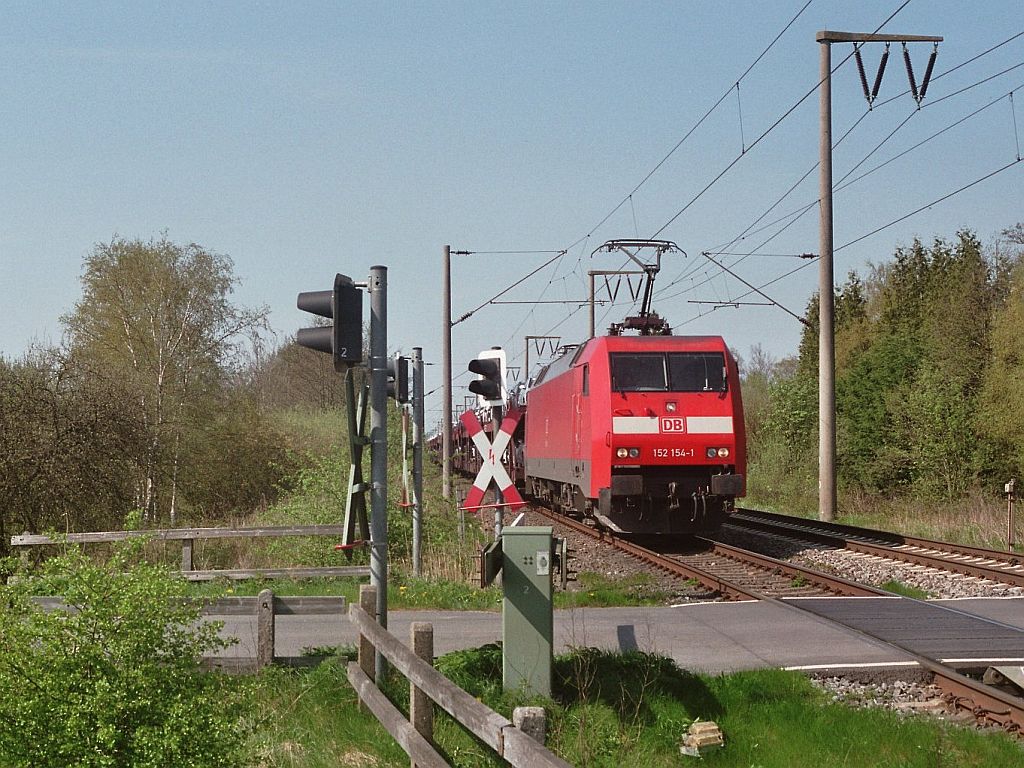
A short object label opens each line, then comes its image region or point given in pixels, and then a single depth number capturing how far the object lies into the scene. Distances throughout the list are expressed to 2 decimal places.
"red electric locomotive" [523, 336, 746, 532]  19.78
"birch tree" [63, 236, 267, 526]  37.09
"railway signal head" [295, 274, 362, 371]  7.92
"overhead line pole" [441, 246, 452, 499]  34.74
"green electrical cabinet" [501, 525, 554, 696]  8.23
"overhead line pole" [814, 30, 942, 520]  24.70
